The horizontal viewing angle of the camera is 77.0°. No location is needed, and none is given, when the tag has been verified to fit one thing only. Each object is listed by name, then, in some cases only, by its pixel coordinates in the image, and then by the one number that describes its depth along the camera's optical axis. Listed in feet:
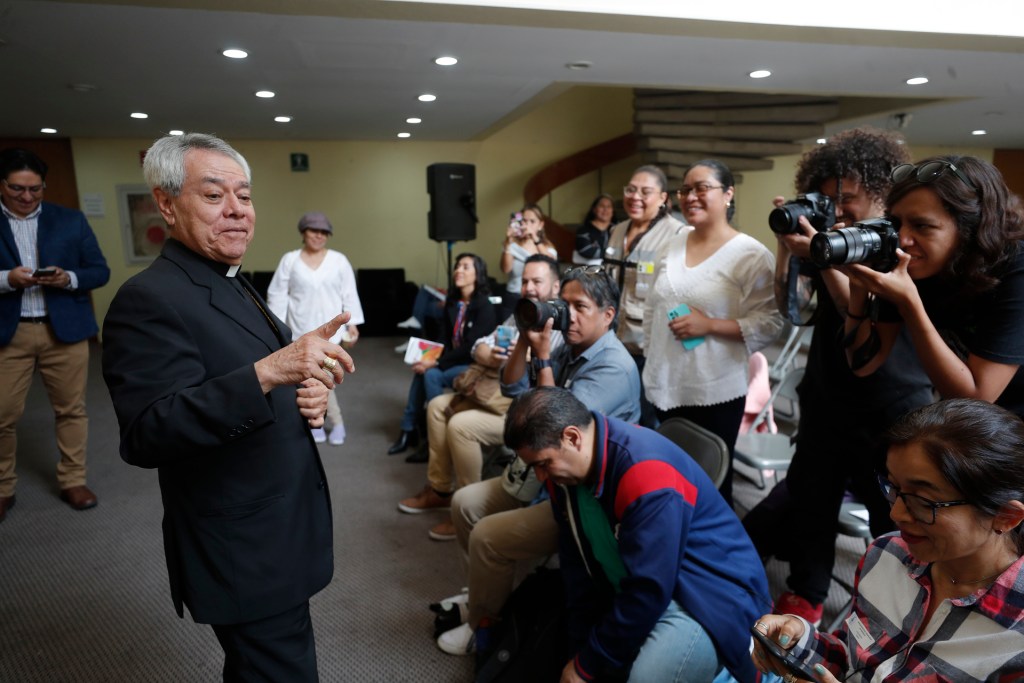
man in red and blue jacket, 4.65
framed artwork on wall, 24.21
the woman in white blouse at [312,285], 12.50
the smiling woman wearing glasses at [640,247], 8.84
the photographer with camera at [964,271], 4.19
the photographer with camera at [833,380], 5.42
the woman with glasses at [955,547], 2.94
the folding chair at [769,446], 8.23
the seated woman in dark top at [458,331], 11.56
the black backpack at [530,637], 5.52
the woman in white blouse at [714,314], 7.09
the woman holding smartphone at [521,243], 15.61
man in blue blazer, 8.69
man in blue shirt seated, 6.40
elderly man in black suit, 3.48
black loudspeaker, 16.37
